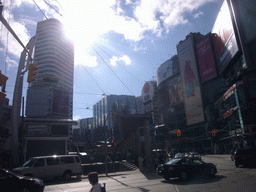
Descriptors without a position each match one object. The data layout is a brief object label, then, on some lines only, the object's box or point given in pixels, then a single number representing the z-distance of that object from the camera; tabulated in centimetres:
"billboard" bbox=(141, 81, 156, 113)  12126
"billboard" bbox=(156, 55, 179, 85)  9226
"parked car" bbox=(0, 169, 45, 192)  797
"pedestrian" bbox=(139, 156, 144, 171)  2240
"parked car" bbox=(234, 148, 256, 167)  1695
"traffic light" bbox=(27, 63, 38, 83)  1220
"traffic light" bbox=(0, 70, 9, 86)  1079
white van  1523
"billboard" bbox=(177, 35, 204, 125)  7350
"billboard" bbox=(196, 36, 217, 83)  6606
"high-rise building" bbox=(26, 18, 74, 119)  12106
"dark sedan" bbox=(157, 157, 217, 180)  1285
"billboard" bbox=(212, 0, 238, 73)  4703
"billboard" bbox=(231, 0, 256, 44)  4103
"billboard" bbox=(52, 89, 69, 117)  8027
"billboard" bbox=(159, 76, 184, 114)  8874
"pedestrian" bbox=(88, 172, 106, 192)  466
